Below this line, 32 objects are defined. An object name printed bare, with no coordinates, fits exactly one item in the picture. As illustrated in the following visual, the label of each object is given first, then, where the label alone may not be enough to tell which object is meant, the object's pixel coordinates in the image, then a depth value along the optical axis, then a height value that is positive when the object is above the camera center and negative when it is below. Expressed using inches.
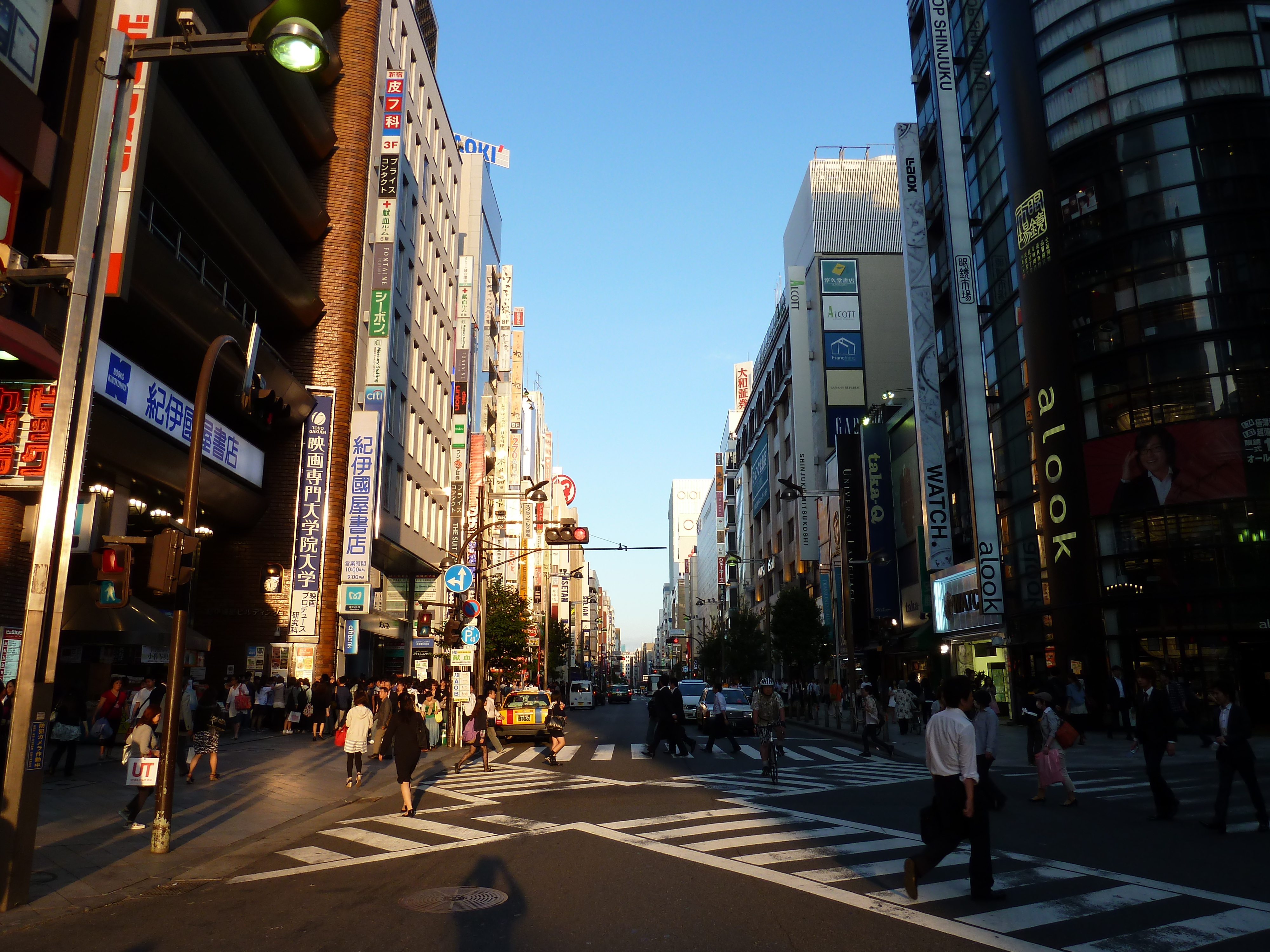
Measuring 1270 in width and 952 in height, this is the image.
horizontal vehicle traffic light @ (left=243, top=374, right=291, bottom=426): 419.5 +122.7
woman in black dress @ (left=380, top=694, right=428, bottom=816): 529.0 -35.2
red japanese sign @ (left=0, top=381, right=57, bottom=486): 681.0 +182.0
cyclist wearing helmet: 731.4 -27.3
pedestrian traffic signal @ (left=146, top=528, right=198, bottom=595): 396.2 +50.5
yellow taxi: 1175.0 -51.0
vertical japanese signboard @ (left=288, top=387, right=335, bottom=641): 1226.6 +215.8
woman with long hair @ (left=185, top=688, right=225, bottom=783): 657.0 -39.0
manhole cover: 308.8 -75.2
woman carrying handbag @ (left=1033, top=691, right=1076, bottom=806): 552.1 -50.9
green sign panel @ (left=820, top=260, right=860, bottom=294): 2945.4 +1244.2
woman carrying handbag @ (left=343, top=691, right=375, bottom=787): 669.3 -38.2
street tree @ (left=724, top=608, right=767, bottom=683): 3085.6 +95.2
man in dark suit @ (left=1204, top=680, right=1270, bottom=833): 436.8 -40.3
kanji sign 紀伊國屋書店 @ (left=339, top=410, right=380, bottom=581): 1299.2 +255.0
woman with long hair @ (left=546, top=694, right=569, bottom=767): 903.1 -53.0
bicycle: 683.4 -50.5
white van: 2576.3 -48.8
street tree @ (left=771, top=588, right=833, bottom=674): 2082.9 +98.7
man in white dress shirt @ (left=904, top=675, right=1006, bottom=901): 305.7 -44.3
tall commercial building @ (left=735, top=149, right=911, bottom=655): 2893.7 +1093.6
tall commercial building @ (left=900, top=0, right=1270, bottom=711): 1156.5 +443.3
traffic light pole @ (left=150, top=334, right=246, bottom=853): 416.8 -7.7
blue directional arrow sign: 989.2 +105.3
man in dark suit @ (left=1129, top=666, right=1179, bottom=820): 481.7 -35.0
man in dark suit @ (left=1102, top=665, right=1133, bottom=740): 1016.9 -29.1
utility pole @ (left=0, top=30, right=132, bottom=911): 317.4 +65.7
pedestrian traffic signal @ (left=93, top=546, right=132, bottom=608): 369.4 +41.7
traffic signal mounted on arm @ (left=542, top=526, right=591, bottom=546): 935.0 +142.7
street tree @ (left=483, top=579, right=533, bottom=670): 1972.2 +103.7
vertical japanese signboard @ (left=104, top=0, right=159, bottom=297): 696.4 +438.0
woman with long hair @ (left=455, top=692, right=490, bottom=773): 862.5 -48.3
